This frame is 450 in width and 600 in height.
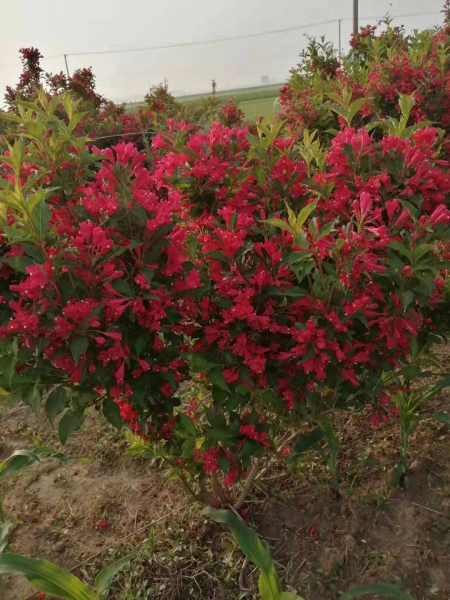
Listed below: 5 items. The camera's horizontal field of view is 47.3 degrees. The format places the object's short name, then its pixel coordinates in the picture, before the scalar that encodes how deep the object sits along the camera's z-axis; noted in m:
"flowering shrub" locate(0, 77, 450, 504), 1.32
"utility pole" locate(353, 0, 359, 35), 11.63
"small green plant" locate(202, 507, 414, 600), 1.43
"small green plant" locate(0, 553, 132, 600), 1.41
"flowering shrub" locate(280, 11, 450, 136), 4.11
